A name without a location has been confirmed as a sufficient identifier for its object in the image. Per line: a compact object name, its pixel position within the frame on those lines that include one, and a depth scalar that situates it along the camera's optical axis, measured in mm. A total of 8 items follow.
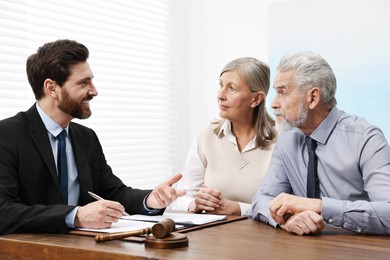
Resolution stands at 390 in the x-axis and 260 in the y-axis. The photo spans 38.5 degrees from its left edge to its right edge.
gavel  1750
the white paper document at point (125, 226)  1976
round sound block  1715
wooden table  1641
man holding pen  2035
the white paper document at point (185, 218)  2172
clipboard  1820
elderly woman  3109
